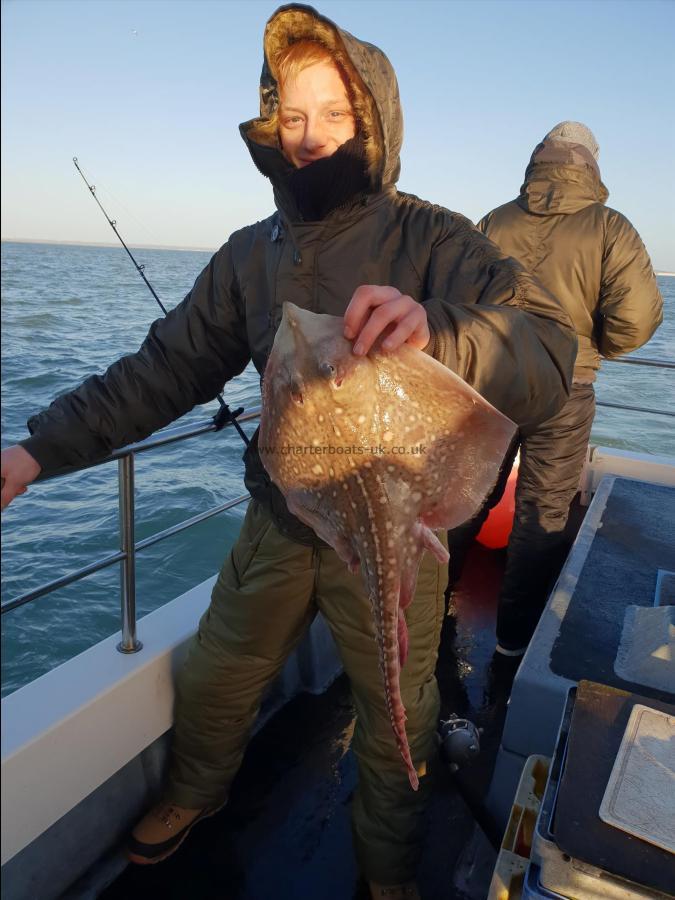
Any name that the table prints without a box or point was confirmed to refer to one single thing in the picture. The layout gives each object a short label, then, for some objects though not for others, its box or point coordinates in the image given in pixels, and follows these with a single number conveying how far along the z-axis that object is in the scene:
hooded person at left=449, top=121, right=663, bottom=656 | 3.17
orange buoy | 4.54
